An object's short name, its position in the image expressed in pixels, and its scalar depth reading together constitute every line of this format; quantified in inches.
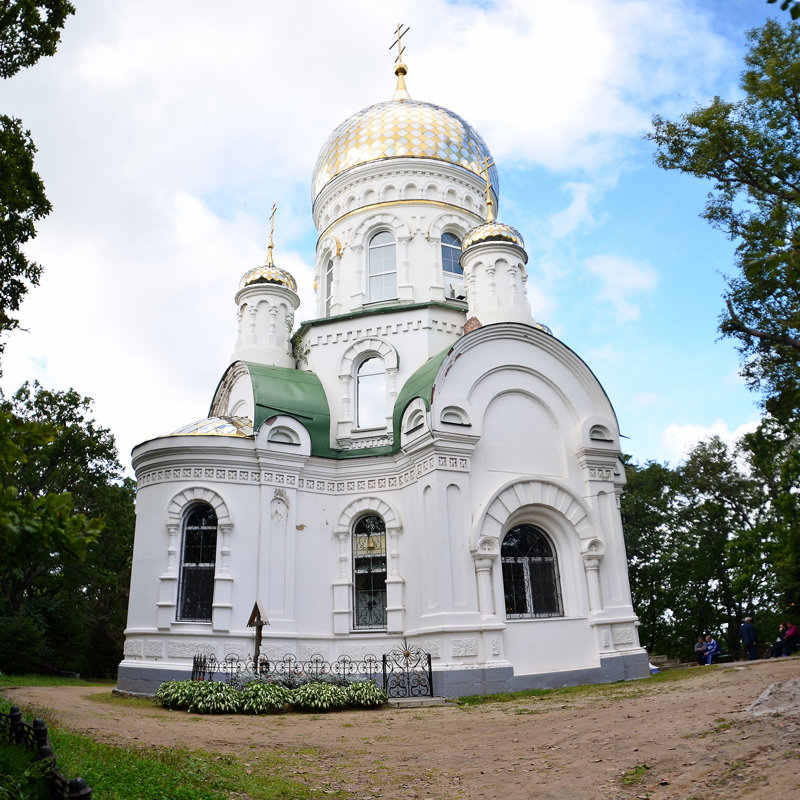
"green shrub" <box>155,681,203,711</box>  440.8
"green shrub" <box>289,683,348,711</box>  435.2
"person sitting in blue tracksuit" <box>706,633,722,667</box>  695.8
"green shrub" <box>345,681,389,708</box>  446.6
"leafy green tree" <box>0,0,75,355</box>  328.1
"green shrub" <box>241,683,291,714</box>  425.1
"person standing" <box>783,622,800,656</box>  620.1
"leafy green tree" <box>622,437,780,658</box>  1061.1
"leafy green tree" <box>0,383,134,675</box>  959.6
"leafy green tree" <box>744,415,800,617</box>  693.3
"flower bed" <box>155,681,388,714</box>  426.6
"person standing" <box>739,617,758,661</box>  663.1
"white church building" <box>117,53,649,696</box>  526.9
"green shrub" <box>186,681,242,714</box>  424.5
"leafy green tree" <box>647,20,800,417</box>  448.8
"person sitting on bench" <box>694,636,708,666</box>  710.5
